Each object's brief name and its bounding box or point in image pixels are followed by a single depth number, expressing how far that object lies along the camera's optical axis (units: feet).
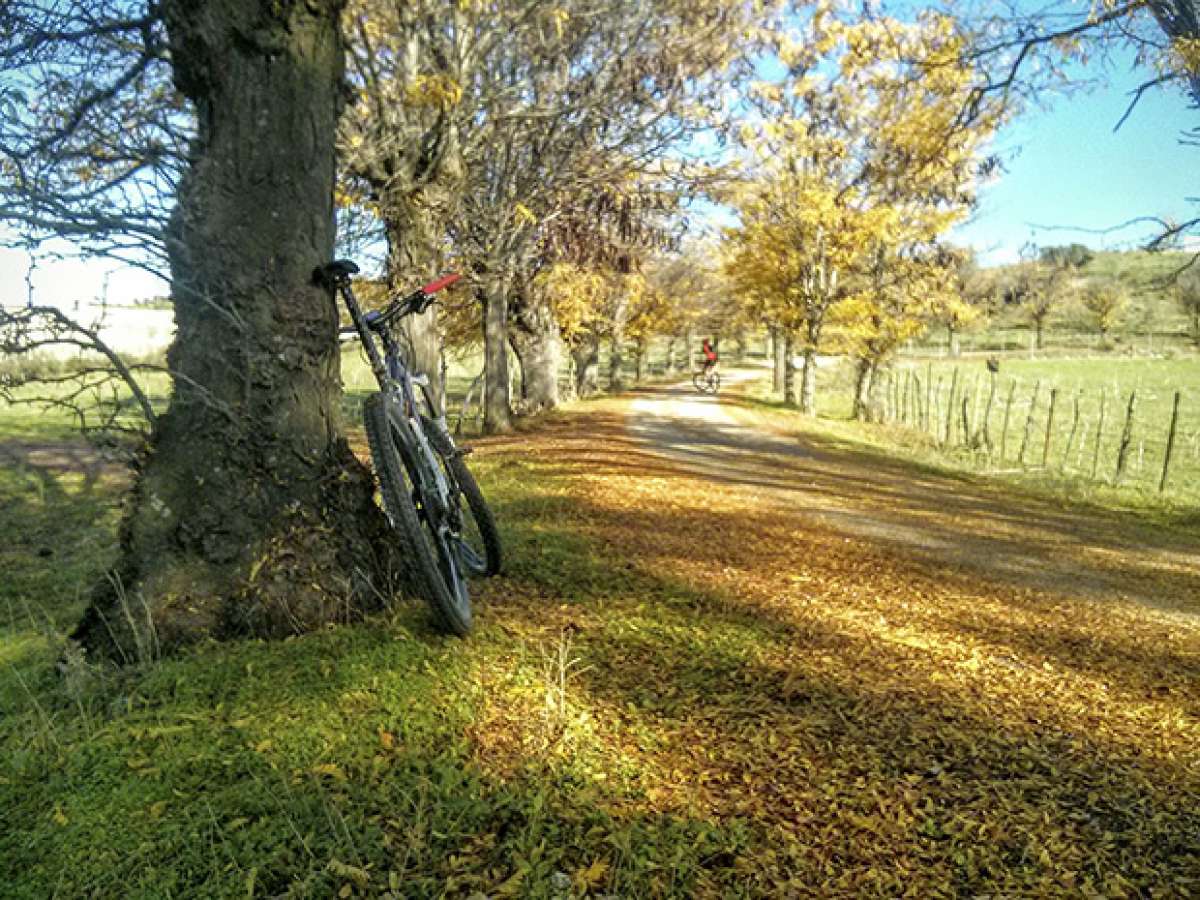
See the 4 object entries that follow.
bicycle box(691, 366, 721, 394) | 106.93
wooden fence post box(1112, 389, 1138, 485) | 49.29
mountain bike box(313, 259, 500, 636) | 10.63
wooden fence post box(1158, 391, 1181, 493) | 45.14
